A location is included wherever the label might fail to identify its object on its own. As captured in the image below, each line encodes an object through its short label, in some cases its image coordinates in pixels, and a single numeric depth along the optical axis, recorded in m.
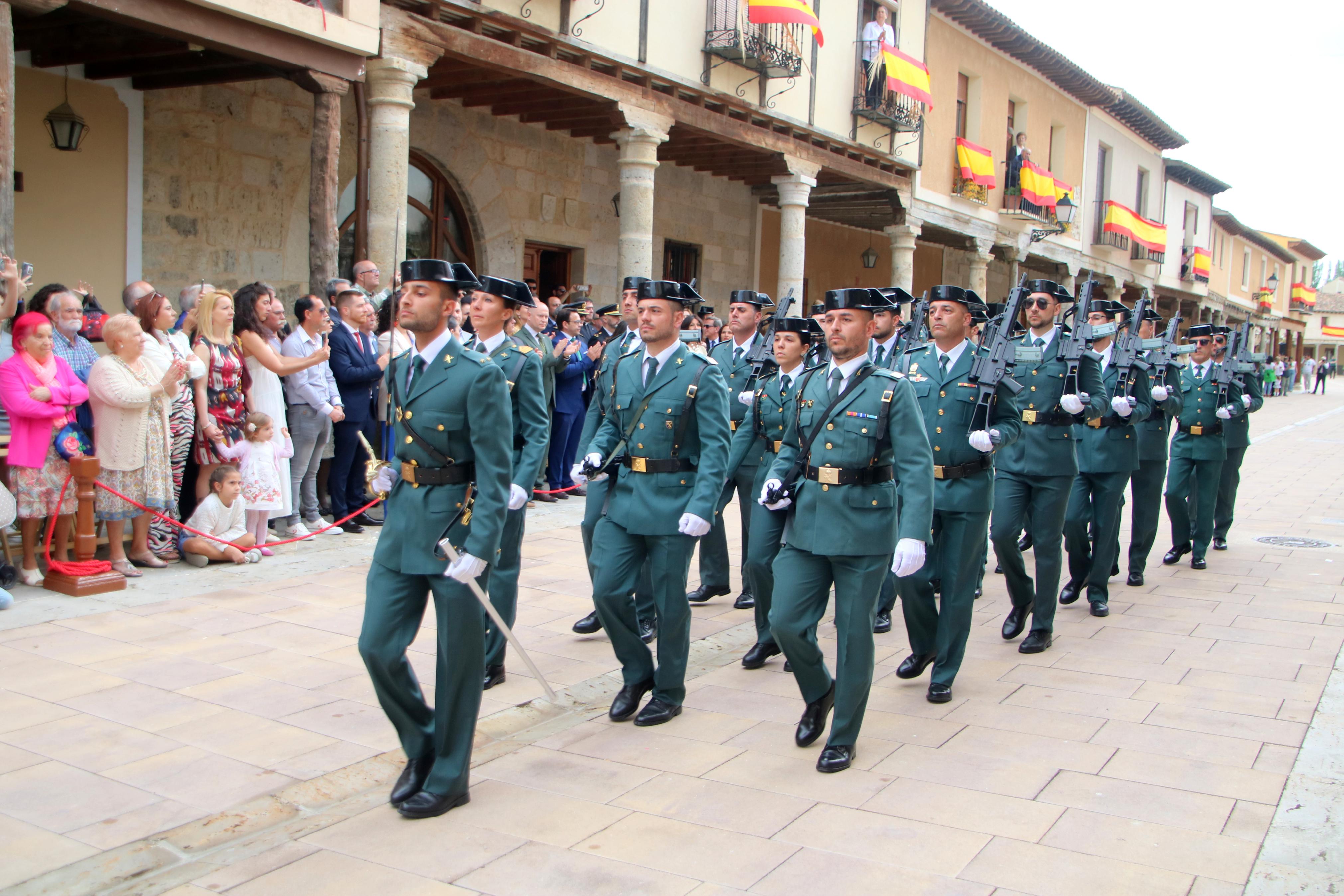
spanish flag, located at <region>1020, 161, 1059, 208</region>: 23.58
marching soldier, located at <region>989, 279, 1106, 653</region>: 5.94
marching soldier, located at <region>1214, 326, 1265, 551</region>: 9.22
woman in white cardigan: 6.58
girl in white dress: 7.32
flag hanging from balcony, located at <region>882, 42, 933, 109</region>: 17.64
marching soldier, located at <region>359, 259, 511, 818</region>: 3.62
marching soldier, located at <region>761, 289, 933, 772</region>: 4.14
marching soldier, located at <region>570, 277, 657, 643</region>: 5.25
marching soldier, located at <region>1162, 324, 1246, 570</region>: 8.70
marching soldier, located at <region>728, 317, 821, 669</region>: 5.58
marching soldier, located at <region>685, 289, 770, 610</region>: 6.64
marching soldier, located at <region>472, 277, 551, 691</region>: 4.94
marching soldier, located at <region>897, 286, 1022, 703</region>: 5.08
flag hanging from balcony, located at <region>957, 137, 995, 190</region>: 21.34
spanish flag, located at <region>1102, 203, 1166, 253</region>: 28.27
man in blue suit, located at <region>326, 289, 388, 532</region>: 8.19
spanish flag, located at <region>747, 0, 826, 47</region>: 14.20
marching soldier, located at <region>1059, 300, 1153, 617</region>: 6.92
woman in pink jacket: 6.20
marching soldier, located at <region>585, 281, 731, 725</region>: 4.62
